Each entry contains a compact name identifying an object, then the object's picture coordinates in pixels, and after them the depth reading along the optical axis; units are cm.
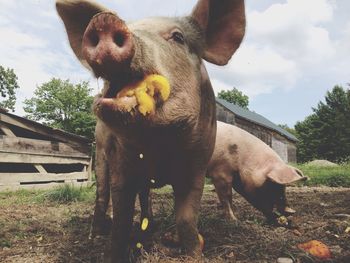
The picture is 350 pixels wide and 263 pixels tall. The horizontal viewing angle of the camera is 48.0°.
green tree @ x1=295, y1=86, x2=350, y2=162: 3588
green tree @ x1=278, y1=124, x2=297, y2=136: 6611
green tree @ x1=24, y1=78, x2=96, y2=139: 4594
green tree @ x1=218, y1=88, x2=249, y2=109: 6519
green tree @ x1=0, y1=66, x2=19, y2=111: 4256
